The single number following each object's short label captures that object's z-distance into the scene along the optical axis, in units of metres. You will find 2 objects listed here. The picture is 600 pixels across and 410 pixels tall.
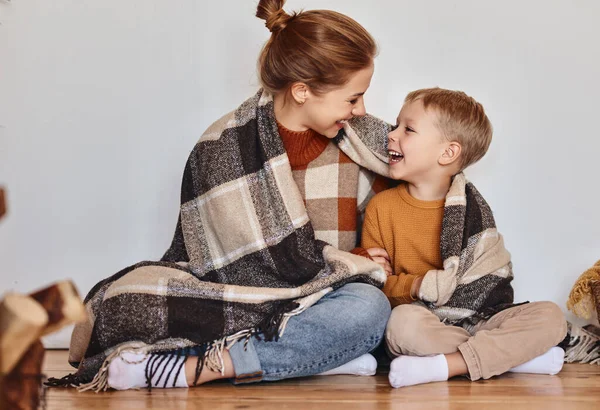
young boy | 1.59
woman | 1.55
